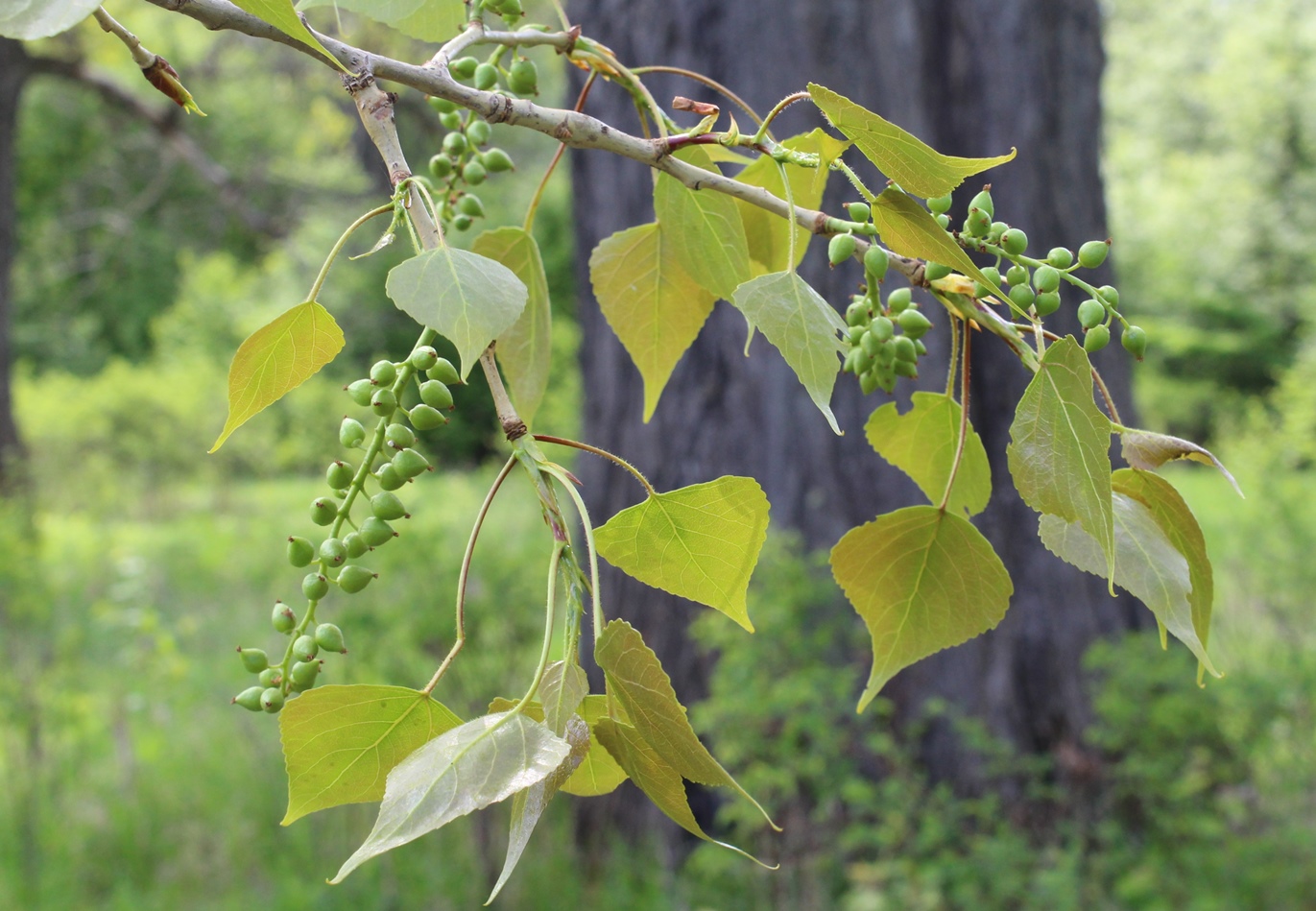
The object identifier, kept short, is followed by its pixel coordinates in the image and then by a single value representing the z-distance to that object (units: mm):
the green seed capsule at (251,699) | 306
